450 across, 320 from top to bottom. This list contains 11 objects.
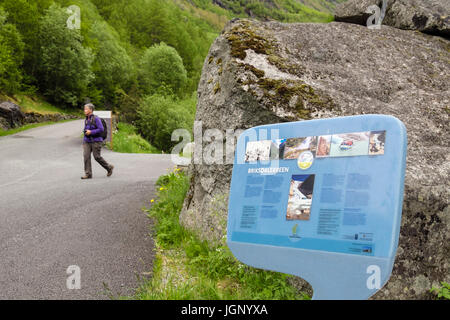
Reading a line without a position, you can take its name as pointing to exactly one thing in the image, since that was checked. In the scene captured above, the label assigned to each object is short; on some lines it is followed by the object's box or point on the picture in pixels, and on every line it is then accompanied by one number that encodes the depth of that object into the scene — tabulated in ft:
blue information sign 6.68
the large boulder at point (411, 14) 19.10
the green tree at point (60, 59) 115.85
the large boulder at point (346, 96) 10.04
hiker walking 30.86
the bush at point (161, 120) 96.63
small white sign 61.98
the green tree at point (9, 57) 82.56
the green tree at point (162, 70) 156.87
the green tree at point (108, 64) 148.87
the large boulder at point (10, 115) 73.46
